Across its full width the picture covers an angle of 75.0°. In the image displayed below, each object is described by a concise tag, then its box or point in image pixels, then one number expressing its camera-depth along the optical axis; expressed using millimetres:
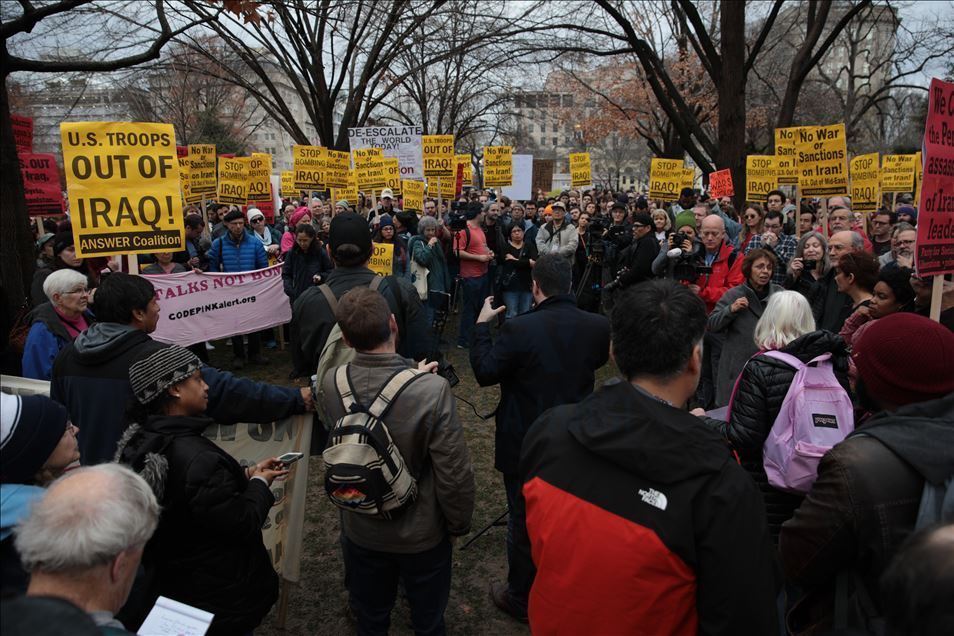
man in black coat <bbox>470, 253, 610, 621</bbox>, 3338
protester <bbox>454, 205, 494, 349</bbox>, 9125
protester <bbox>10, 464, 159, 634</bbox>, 1431
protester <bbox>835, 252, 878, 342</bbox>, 4219
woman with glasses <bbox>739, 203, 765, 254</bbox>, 8539
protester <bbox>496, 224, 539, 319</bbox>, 8805
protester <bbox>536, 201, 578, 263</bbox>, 9555
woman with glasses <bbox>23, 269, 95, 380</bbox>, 4023
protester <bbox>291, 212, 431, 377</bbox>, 3730
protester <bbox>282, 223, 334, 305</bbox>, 8086
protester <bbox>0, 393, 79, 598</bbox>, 1692
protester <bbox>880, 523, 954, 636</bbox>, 1110
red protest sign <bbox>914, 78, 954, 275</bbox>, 3363
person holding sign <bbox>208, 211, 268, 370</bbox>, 8211
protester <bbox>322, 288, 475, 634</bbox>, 2660
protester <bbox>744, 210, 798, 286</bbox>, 6909
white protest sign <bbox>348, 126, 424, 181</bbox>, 14523
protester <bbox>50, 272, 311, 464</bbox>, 2969
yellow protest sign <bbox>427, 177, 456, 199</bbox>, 12352
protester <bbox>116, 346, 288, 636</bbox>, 2176
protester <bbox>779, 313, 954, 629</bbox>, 1752
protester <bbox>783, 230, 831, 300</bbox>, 5500
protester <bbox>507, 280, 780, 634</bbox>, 1559
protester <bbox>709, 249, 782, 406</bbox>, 4918
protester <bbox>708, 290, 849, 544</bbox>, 2832
